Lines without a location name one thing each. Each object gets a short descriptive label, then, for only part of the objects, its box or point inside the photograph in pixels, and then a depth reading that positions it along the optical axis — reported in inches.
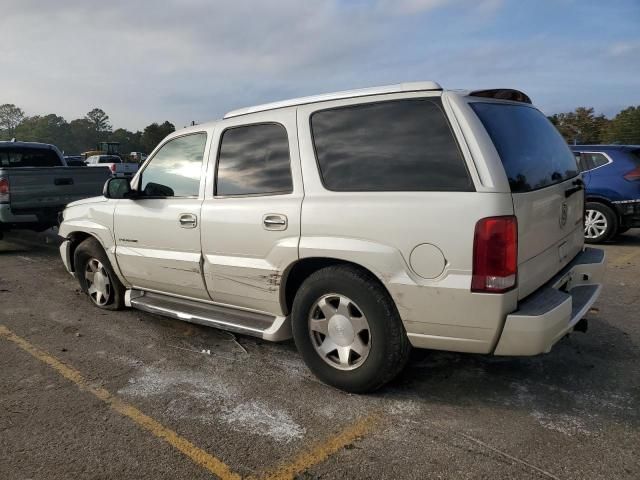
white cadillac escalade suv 102.1
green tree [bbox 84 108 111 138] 5349.4
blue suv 301.3
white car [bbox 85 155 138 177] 1066.3
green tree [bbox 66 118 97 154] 4913.9
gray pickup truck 299.0
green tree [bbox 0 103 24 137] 4986.0
